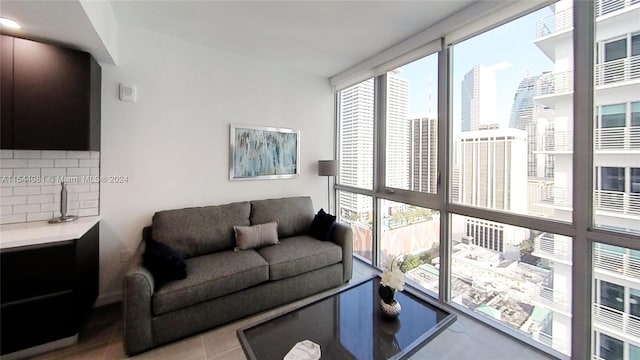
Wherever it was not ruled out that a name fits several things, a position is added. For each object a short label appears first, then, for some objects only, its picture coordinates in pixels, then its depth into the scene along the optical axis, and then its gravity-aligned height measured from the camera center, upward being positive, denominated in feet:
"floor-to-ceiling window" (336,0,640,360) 5.11 +0.17
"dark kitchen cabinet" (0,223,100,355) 5.45 -2.64
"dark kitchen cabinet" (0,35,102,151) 6.03 +2.07
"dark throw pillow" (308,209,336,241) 9.81 -1.84
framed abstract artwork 10.19 +1.15
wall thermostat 8.13 +2.80
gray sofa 6.03 -2.65
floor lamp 11.27 +0.54
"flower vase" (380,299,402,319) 5.42 -2.79
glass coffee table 4.54 -3.01
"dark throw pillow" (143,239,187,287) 6.40 -2.19
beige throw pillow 8.79 -2.01
